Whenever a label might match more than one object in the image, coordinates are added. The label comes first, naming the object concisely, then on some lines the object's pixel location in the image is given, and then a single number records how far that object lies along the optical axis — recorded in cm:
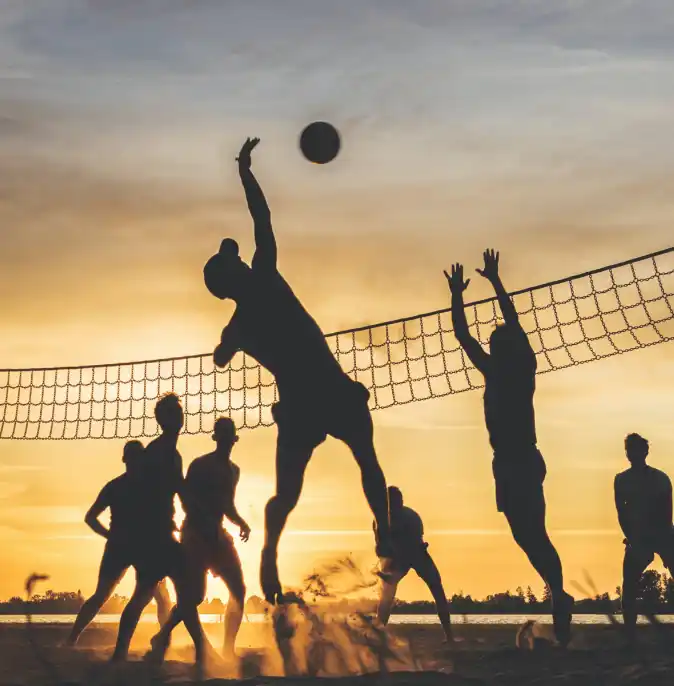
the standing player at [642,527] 795
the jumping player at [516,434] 730
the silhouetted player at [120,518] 726
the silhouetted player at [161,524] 713
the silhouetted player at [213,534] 755
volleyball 805
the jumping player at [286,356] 642
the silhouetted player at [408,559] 990
